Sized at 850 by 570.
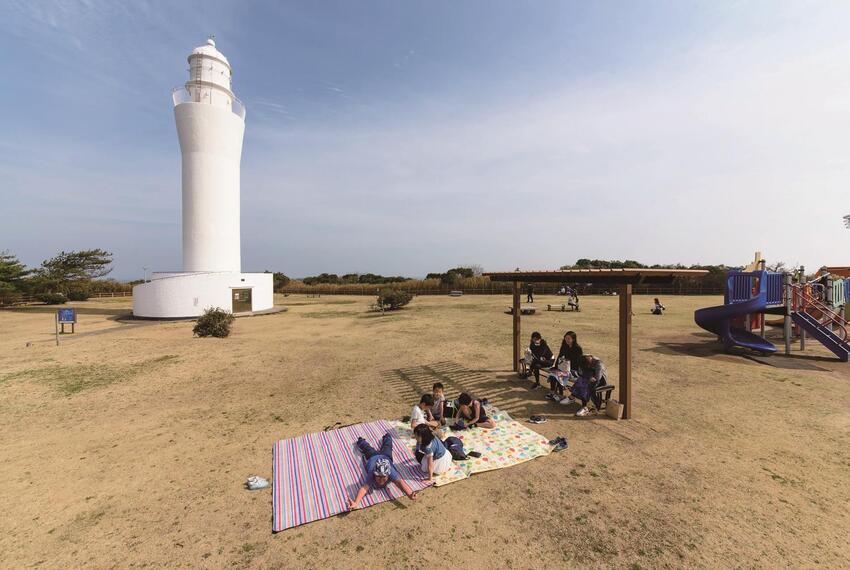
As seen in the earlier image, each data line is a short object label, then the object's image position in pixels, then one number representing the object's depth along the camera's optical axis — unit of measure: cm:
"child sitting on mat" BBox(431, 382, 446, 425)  606
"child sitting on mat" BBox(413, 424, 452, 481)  449
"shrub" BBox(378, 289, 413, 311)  2569
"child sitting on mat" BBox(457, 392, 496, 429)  592
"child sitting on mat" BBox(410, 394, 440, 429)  561
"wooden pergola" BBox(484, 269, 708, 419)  566
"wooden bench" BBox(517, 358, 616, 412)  650
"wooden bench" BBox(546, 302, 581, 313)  2255
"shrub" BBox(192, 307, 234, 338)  1463
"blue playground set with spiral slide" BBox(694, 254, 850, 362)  1100
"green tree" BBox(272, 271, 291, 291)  5544
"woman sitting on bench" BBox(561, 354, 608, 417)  657
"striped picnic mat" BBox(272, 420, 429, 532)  393
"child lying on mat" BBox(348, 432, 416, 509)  415
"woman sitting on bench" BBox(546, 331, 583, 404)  714
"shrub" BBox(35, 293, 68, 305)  3312
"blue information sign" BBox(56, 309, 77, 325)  1440
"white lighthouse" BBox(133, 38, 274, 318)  2141
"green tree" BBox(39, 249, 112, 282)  3381
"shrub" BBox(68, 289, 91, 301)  3547
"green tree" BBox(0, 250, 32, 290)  2856
